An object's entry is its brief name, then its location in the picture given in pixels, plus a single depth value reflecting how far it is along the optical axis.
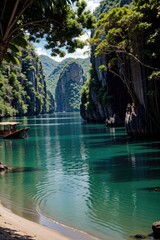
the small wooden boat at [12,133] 52.72
